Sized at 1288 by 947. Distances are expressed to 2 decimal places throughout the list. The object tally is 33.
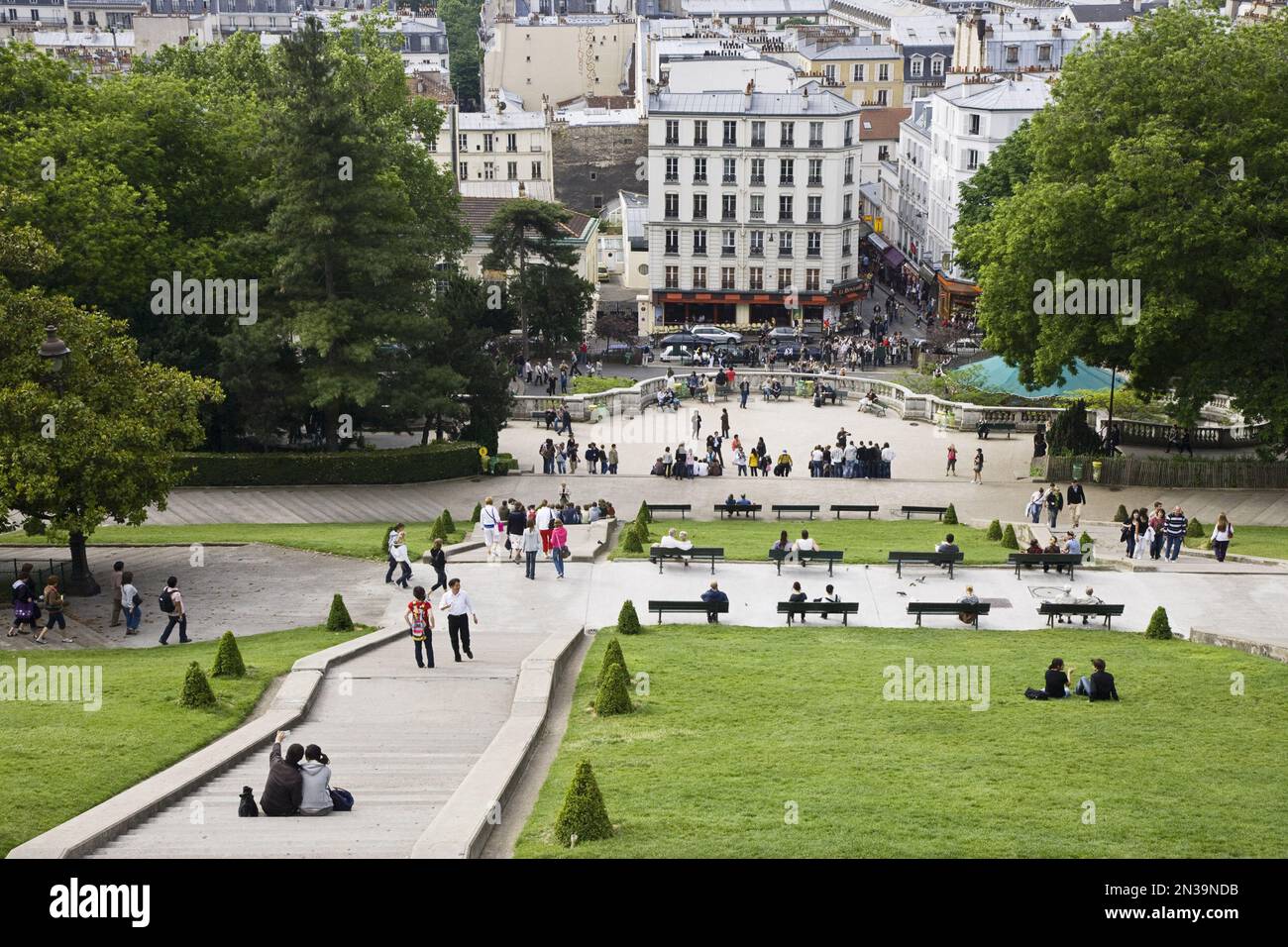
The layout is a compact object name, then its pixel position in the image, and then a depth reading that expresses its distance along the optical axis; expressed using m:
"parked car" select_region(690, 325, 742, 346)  97.56
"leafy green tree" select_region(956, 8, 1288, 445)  52.31
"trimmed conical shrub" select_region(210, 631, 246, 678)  30.45
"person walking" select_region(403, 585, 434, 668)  30.88
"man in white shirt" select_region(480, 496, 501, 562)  41.38
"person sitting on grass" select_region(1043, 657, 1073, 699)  28.86
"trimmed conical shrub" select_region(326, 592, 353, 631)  35.47
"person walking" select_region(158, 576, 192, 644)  34.72
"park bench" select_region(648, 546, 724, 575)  41.03
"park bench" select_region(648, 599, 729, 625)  35.62
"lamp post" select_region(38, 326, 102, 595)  38.47
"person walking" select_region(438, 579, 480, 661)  31.28
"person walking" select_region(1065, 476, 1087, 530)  47.86
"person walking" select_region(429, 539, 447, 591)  37.59
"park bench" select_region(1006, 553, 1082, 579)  40.19
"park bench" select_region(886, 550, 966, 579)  40.28
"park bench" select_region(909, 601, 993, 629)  35.62
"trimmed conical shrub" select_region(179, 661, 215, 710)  28.39
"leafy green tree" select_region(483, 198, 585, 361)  85.69
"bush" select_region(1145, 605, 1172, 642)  34.78
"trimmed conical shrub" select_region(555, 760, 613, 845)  20.86
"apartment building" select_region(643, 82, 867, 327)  101.56
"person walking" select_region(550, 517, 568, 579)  39.91
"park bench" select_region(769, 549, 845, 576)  40.31
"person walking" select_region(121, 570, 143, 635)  35.66
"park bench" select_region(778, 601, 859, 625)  35.88
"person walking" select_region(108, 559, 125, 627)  36.28
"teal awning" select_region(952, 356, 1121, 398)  65.31
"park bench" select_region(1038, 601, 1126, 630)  35.53
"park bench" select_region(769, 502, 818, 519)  49.80
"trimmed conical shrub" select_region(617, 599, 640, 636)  34.53
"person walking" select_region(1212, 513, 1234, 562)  41.66
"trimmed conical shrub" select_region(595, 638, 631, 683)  28.47
